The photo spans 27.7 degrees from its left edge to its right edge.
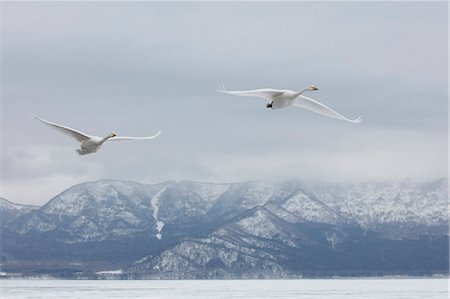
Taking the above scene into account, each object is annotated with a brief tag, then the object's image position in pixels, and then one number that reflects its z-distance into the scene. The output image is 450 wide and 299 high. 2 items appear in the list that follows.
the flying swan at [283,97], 35.12
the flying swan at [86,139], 37.59
